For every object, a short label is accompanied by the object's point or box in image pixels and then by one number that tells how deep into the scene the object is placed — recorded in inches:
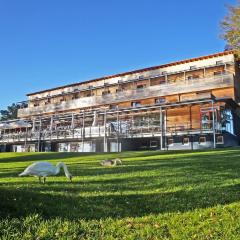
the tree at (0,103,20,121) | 2441.7
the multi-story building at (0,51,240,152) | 937.0
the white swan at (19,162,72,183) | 237.6
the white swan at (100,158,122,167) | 391.0
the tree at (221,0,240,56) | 614.8
